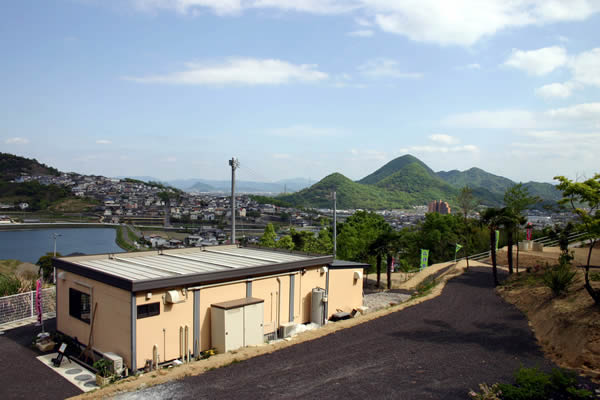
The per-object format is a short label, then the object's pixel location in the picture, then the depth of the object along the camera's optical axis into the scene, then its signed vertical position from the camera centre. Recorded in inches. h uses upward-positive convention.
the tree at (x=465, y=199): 1881.4 -11.2
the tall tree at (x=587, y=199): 387.2 -1.1
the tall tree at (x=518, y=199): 1641.2 -5.9
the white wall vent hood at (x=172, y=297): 415.8 -112.5
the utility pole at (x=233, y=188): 952.9 +15.7
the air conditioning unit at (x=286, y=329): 517.4 -183.2
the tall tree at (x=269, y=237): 1352.1 -153.6
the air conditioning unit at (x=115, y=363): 384.8 -173.0
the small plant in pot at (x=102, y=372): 368.2 -179.4
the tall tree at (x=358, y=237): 1465.3 -166.0
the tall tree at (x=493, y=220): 734.5 -45.3
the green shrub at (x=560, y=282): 504.3 -111.8
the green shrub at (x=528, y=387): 248.8 -127.3
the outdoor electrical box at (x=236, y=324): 437.1 -152.1
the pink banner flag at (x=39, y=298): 531.7 -148.1
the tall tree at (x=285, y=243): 1371.9 -174.0
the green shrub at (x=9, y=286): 652.7 -162.6
